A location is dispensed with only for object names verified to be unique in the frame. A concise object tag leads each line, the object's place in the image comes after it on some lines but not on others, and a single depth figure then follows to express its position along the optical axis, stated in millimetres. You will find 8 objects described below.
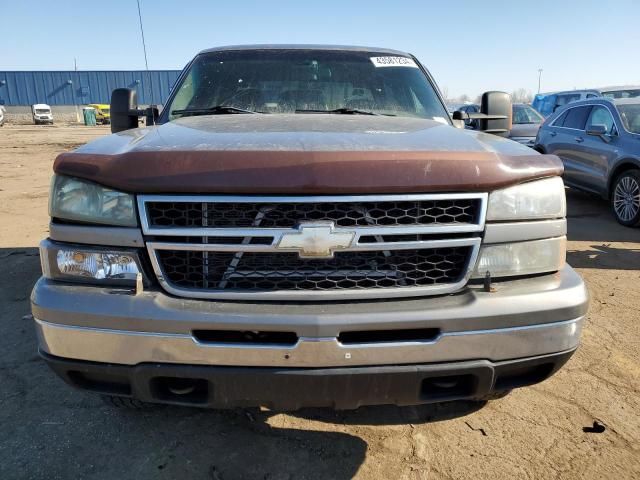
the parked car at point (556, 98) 15852
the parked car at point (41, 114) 43875
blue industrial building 51312
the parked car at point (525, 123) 11336
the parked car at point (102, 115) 45969
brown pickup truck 1631
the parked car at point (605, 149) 6539
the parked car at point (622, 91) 12137
